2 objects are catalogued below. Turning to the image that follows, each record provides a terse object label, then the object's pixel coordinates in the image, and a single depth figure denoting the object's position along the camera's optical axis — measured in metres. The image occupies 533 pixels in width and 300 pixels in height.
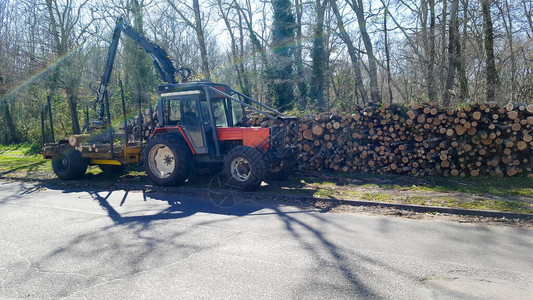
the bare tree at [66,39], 22.97
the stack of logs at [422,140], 10.55
